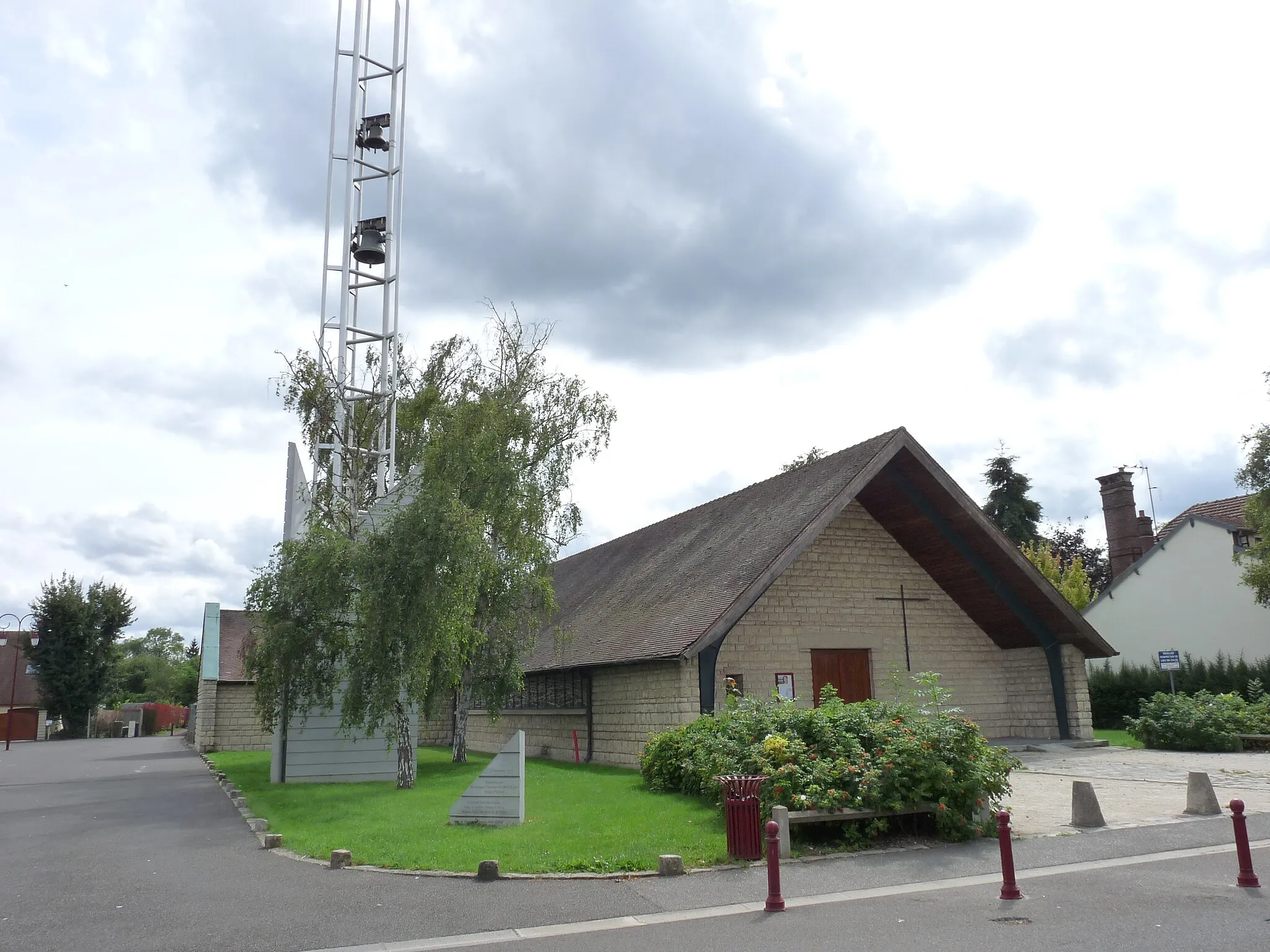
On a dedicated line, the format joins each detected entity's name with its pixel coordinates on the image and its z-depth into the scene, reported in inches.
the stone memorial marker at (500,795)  461.4
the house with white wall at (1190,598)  1107.3
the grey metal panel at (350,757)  718.5
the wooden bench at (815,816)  374.9
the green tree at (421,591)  602.5
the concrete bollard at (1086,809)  422.0
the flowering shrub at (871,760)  407.5
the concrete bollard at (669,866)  360.2
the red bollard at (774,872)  308.5
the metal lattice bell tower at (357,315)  784.9
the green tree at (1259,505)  903.1
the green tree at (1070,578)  1525.6
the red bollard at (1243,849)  312.5
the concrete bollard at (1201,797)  441.4
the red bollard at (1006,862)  305.9
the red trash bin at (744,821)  380.2
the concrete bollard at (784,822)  372.5
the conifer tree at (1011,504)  1898.4
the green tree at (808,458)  1743.4
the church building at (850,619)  716.7
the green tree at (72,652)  1947.6
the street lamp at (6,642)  1562.5
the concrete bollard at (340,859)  386.3
